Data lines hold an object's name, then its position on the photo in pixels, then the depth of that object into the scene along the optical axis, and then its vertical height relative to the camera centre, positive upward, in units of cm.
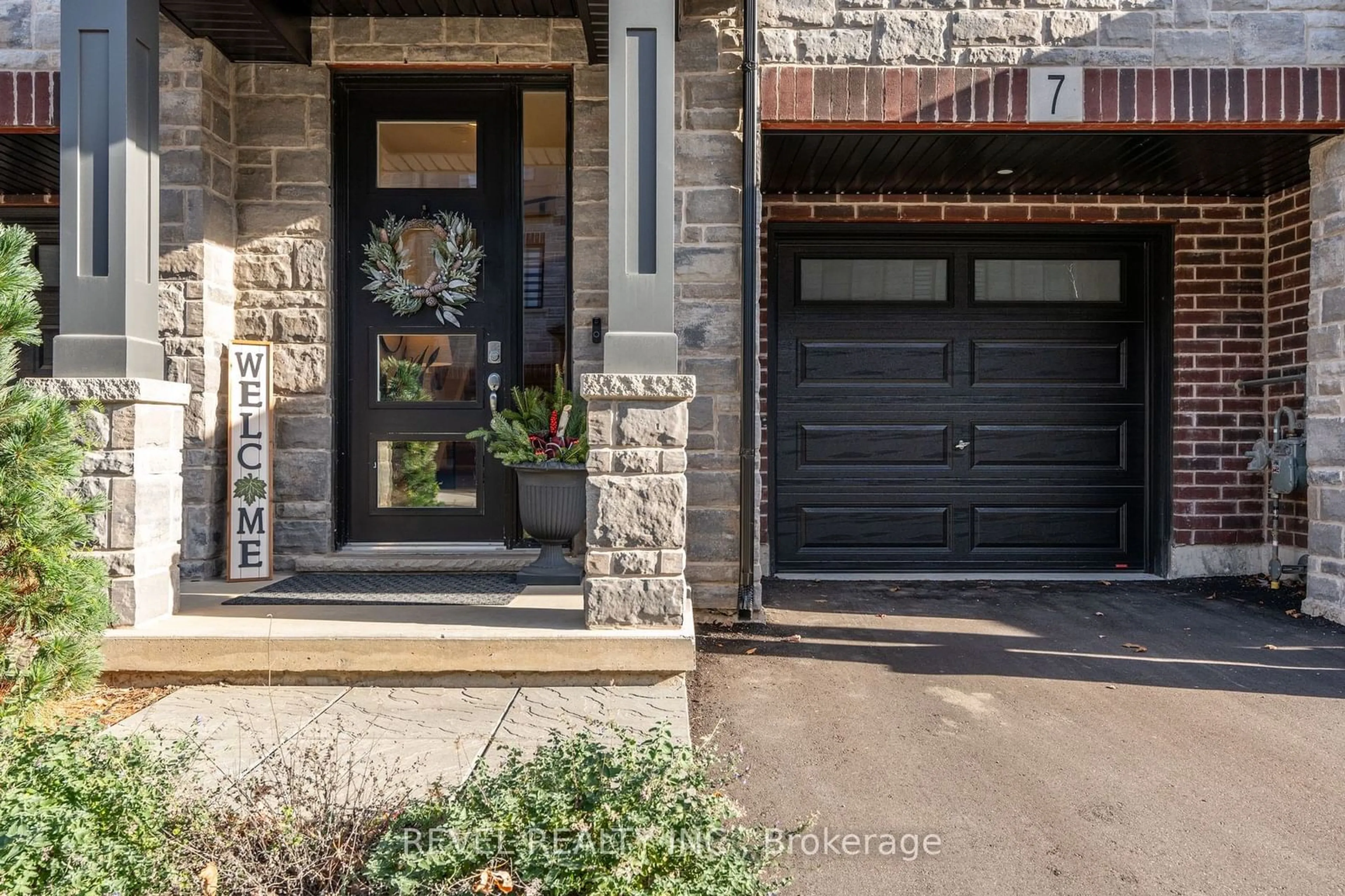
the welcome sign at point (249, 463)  497 -15
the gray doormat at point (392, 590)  441 -78
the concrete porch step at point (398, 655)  364 -87
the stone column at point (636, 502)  373 -26
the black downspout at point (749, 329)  477 +59
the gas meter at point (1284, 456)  562 -10
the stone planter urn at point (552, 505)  455 -34
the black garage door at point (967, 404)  639 +25
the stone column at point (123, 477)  370 -17
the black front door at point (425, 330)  546 +64
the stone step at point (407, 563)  523 -72
